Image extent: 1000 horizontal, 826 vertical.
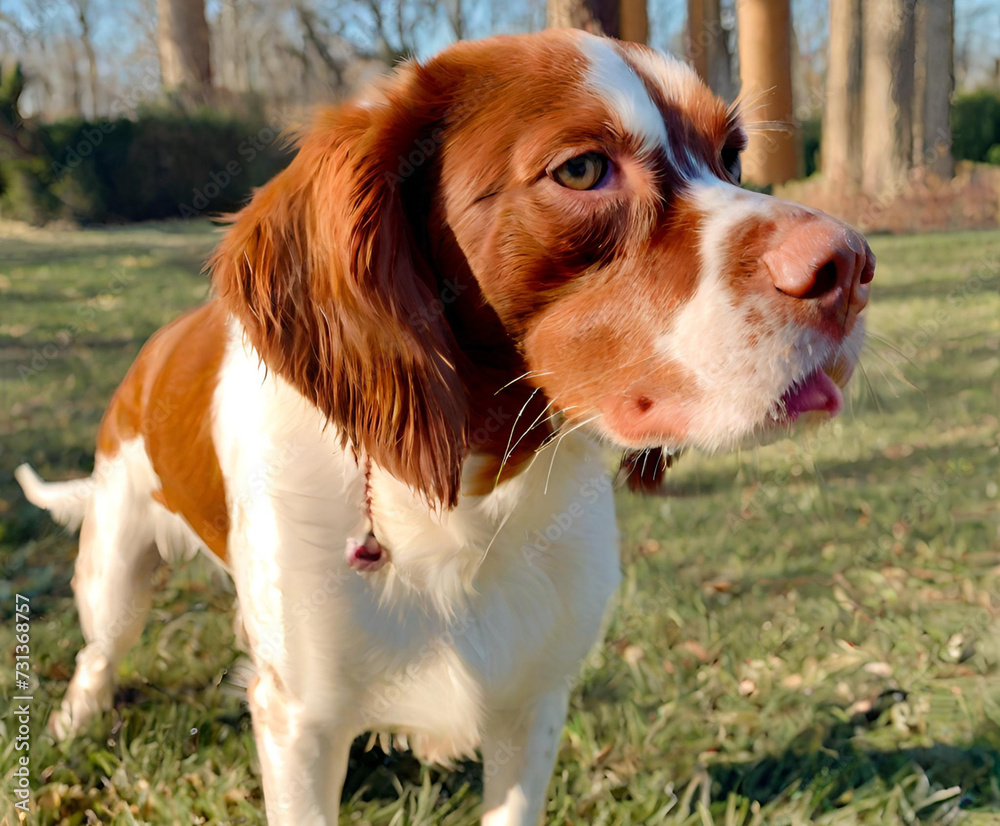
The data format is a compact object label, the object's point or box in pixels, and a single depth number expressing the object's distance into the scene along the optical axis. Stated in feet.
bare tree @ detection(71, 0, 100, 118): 43.04
